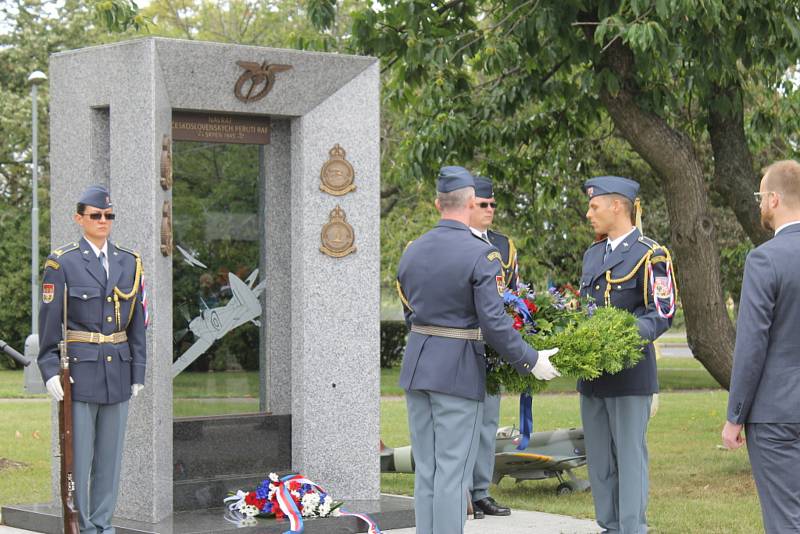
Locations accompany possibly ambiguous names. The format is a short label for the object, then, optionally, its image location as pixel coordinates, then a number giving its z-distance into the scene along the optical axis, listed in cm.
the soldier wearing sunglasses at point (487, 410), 852
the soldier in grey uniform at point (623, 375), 682
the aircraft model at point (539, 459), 980
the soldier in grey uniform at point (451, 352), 620
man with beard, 509
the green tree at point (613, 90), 955
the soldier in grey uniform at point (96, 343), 694
